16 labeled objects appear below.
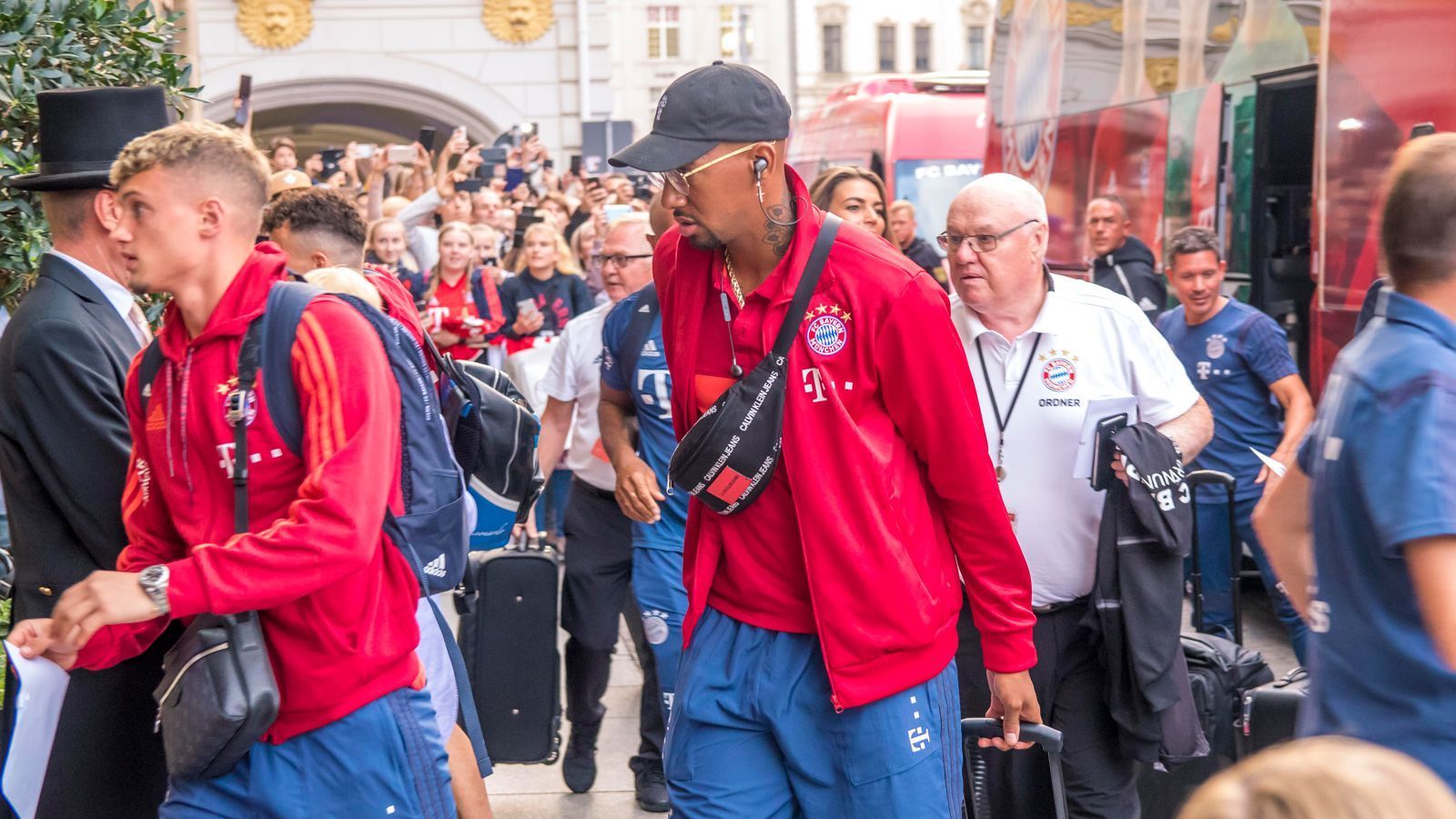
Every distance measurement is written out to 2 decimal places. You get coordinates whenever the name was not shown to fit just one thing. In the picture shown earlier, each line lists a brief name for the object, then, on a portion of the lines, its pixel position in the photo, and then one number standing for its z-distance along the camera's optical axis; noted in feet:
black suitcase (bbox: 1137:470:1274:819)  16.46
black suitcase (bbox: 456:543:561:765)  20.71
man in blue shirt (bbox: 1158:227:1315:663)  25.53
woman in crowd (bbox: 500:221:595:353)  36.63
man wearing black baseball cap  10.85
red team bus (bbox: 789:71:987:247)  64.80
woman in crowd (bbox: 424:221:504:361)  34.19
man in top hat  12.04
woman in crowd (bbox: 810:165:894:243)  20.67
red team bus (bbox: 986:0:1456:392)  25.29
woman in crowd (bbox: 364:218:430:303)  36.96
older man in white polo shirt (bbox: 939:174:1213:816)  14.84
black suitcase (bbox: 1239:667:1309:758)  15.87
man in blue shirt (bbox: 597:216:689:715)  19.15
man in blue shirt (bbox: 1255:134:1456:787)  8.19
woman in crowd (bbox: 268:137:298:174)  50.85
